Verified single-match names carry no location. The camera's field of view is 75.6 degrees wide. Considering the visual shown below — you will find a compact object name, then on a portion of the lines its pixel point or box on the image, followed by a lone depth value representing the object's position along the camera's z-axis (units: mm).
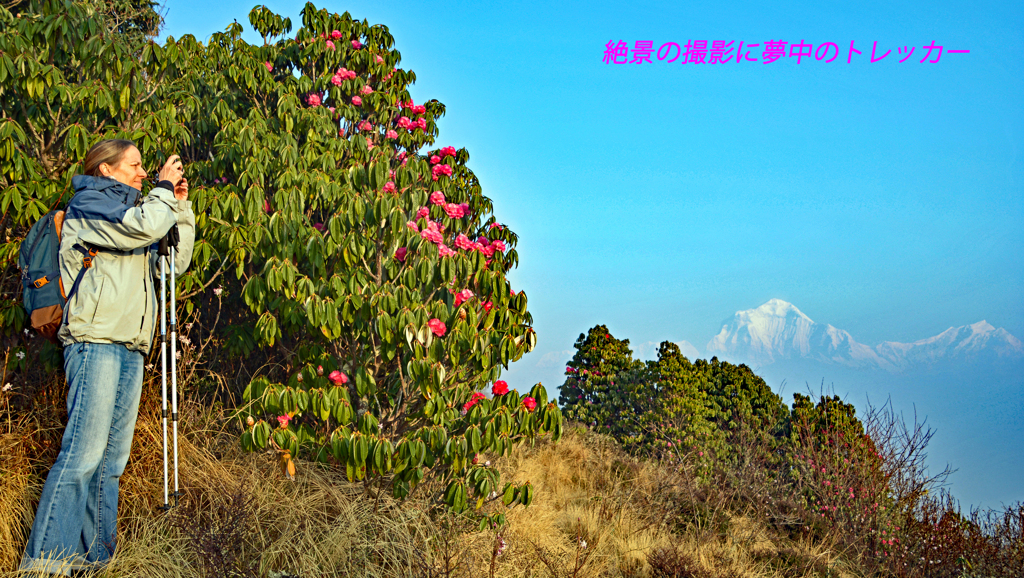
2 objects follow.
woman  3232
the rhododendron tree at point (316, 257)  3982
